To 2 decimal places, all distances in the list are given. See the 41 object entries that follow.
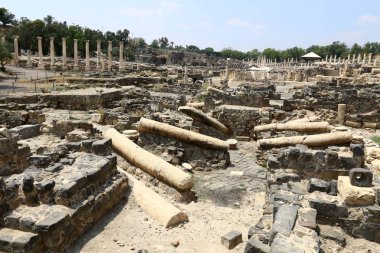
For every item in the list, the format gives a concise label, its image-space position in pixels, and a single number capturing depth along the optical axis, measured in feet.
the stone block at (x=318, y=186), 19.35
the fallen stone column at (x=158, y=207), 20.07
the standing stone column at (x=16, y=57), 124.84
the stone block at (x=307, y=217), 15.28
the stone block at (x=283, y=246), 12.44
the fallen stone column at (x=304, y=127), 36.88
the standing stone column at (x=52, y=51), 128.16
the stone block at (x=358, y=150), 25.20
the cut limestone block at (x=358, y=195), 16.97
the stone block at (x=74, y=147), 25.34
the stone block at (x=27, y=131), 34.25
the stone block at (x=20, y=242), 14.73
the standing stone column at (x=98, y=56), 141.13
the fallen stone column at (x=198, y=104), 57.95
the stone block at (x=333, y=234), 15.80
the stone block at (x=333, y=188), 18.92
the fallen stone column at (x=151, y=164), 24.76
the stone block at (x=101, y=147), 24.11
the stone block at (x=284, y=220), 14.03
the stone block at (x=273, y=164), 25.58
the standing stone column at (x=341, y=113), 52.11
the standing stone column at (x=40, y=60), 125.49
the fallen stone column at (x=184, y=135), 33.24
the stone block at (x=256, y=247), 13.78
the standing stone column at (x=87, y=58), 132.77
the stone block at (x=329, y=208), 17.02
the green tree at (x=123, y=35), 283.79
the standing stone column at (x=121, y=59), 139.36
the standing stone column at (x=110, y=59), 139.70
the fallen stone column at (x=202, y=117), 41.17
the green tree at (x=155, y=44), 380.78
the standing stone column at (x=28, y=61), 128.03
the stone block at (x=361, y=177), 17.85
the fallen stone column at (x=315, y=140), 30.58
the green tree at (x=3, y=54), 107.55
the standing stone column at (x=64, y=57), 128.65
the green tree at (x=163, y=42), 434.30
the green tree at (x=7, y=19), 232.32
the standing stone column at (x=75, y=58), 130.52
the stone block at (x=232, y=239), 17.66
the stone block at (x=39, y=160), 21.97
